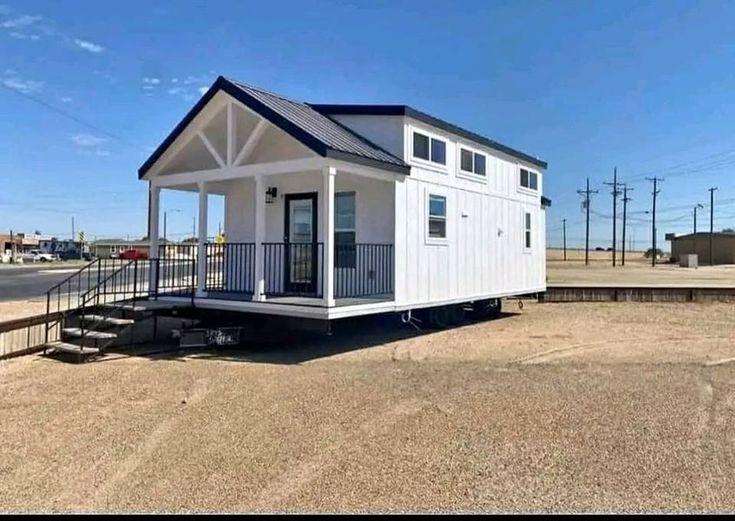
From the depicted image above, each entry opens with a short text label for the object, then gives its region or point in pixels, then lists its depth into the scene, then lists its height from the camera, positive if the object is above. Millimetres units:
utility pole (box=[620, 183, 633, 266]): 65688 +6619
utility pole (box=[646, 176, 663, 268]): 66681 +4115
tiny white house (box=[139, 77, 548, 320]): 9719 +1147
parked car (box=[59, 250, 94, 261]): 68012 +228
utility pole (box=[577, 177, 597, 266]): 68256 +6709
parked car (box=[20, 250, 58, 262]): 67188 -54
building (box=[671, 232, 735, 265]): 64750 +1778
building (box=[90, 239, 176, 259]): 66688 +1126
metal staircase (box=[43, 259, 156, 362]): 9117 -1208
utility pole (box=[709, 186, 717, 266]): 64125 +1127
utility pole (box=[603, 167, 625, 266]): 64350 +6902
